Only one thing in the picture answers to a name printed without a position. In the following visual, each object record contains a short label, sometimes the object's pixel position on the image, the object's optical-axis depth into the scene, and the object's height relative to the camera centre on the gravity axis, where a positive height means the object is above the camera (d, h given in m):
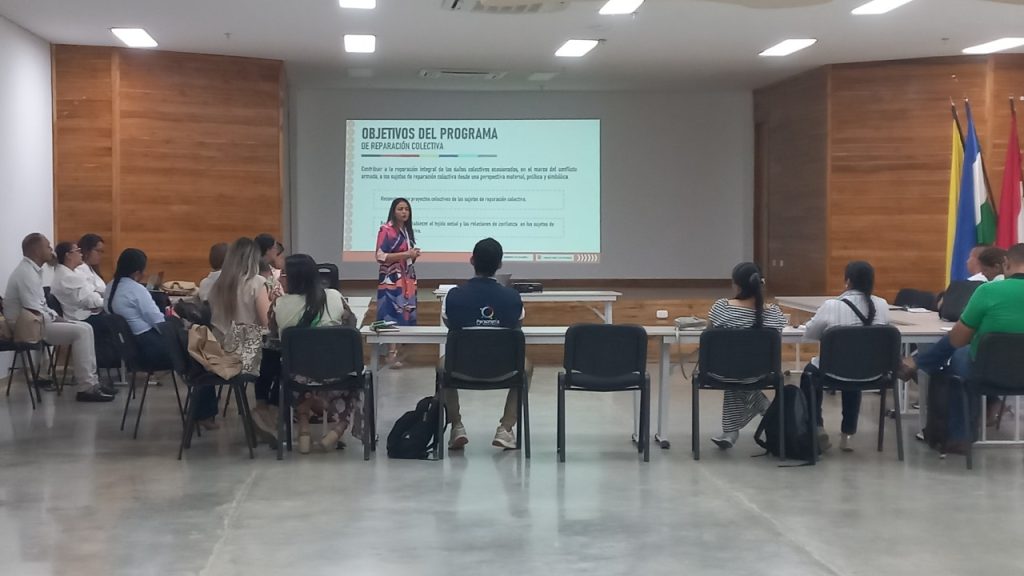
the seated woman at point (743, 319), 6.12 -0.42
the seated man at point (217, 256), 8.08 -0.08
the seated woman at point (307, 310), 6.20 -0.37
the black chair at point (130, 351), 6.89 -0.67
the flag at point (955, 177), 9.87 +0.61
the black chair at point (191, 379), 6.12 -0.75
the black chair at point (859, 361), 5.99 -0.65
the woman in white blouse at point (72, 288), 8.36 -0.32
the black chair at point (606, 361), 6.00 -0.65
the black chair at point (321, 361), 5.93 -0.64
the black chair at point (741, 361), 5.98 -0.65
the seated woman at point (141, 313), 7.00 -0.46
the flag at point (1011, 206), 9.49 +0.34
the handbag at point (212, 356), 5.99 -0.61
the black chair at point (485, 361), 5.98 -0.64
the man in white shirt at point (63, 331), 7.98 -0.64
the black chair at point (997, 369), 5.77 -0.67
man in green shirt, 5.84 -0.37
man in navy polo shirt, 6.14 -0.32
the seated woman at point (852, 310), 6.27 -0.38
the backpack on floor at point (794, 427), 6.04 -1.03
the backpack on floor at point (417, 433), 6.11 -1.07
